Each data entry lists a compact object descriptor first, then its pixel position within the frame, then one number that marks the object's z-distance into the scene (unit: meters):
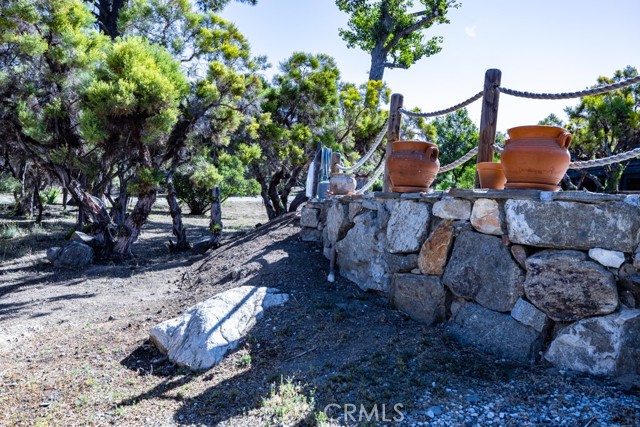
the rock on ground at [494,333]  2.66
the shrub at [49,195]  16.67
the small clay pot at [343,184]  5.57
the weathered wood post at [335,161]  6.18
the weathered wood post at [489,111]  3.39
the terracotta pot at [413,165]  3.66
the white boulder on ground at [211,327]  3.26
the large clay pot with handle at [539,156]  2.74
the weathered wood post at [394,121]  4.48
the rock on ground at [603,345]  2.35
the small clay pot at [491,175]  3.45
